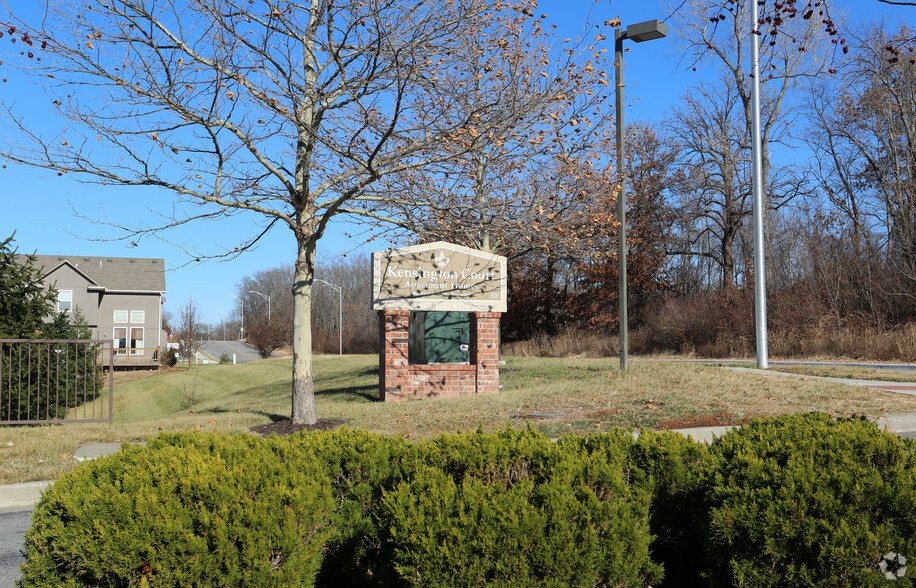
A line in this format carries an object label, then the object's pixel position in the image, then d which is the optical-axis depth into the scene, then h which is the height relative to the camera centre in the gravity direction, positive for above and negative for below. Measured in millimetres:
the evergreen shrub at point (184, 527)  3137 -952
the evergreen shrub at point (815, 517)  3297 -977
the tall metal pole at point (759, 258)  18125 +1853
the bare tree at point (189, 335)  46594 -237
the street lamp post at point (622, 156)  13570 +3650
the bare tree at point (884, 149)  26970 +8105
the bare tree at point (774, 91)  27711 +10920
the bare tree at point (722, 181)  35000 +7771
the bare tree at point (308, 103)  9258 +3384
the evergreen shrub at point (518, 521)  3059 -921
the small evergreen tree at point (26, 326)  15195 +178
